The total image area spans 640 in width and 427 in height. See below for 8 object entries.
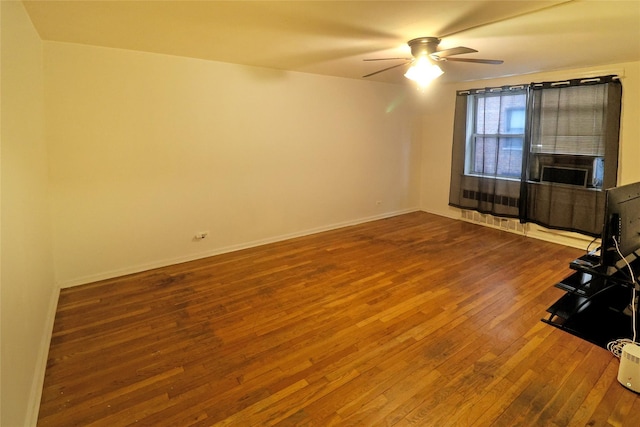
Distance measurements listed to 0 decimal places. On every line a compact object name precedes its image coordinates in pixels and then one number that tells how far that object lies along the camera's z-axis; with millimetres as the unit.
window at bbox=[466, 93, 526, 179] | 4977
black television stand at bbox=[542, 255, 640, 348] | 2537
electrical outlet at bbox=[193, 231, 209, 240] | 4176
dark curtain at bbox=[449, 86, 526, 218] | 5102
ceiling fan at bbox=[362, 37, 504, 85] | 2905
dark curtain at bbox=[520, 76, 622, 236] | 4109
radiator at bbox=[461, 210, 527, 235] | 5180
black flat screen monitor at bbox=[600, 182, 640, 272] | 2303
